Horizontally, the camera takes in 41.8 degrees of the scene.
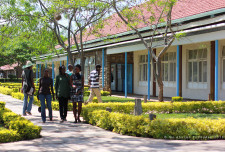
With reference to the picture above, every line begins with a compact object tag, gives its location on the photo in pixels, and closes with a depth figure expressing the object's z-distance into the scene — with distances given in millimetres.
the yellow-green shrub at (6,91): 20142
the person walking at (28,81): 9547
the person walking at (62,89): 8398
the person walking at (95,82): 10695
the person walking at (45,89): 8422
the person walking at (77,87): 8352
